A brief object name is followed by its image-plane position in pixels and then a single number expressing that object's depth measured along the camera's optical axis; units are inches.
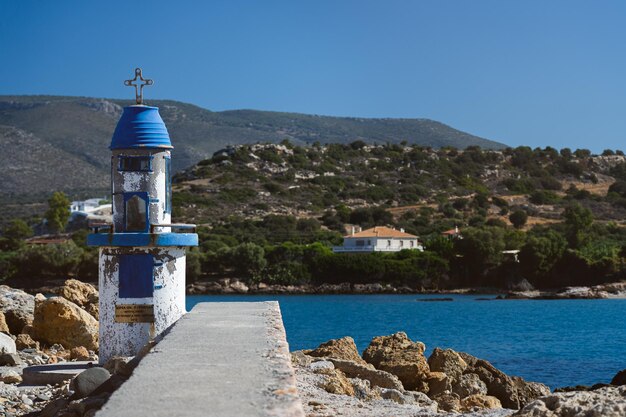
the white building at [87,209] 3809.1
